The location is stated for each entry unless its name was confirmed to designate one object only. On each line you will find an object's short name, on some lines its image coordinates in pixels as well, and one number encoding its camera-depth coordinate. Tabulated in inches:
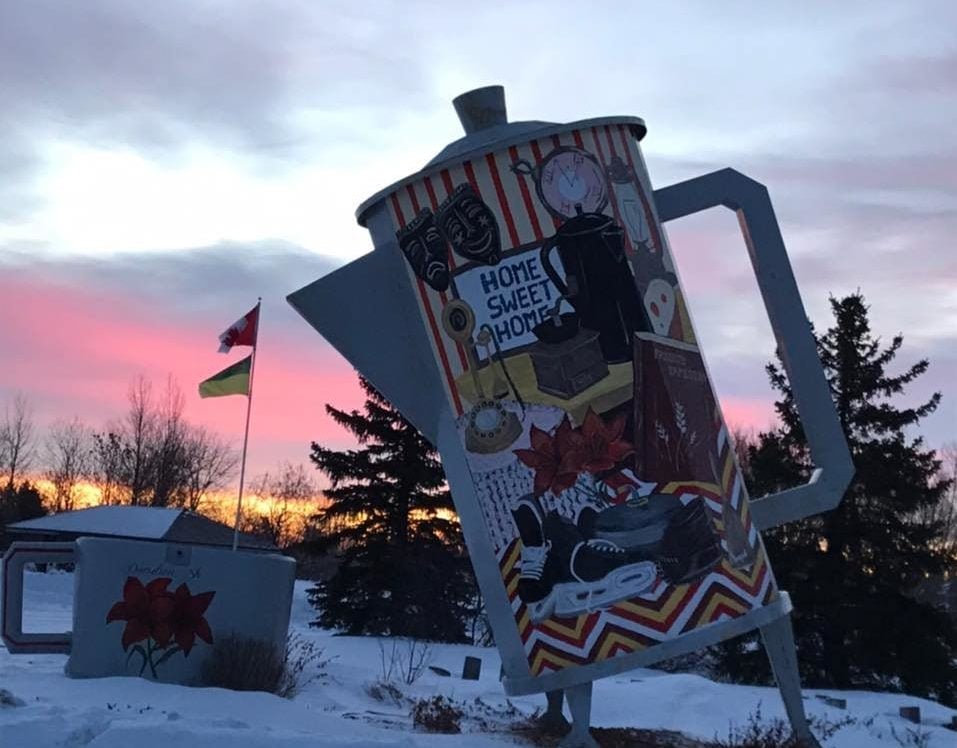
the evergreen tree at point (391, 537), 979.9
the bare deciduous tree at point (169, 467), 2004.2
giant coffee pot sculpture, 244.8
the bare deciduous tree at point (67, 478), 2330.2
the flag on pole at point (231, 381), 445.9
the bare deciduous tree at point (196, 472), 2146.9
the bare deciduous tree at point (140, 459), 2063.2
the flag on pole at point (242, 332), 444.5
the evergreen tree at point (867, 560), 822.5
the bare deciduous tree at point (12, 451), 2325.3
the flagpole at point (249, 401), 433.0
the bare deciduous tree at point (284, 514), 2275.7
